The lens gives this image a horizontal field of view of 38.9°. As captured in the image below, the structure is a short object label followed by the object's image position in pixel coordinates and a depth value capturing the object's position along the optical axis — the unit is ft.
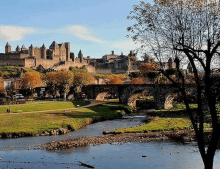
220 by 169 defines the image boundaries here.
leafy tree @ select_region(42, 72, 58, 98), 264.91
